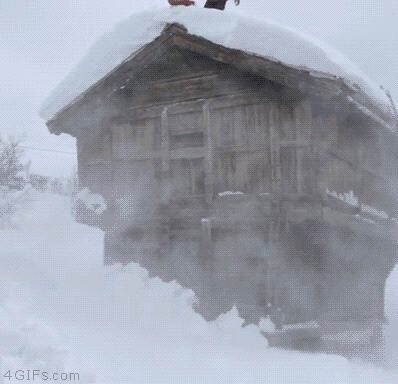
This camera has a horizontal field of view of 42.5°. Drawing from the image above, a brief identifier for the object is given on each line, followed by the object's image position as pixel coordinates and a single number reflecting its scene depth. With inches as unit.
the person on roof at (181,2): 370.9
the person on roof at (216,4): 492.1
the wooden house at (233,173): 307.0
